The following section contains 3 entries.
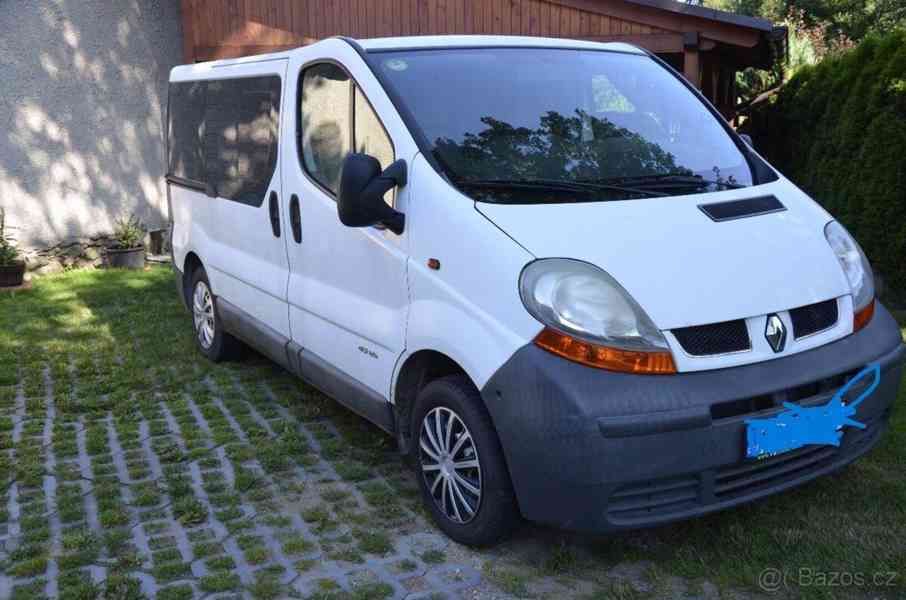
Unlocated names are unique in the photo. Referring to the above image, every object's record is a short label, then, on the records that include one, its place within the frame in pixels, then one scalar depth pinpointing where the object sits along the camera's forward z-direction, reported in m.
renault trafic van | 3.09
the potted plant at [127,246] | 9.95
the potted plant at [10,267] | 8.91
